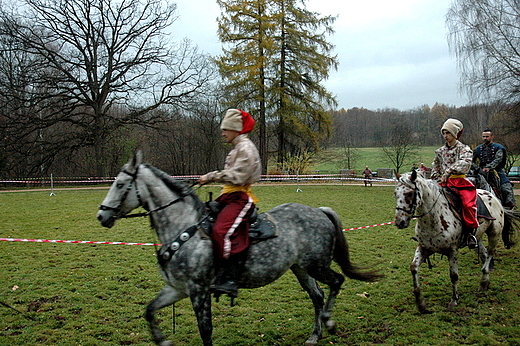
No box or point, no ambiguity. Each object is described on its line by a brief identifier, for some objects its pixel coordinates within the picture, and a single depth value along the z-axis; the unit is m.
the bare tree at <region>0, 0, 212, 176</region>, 26.44
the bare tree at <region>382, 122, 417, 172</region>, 35.22
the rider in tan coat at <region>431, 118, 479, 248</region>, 5.71
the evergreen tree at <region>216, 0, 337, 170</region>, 30.98
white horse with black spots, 5.16
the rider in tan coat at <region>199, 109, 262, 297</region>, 3.76
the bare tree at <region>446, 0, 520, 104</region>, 20.59
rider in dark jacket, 8.32
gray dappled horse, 3.73
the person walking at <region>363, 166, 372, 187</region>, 27.68
